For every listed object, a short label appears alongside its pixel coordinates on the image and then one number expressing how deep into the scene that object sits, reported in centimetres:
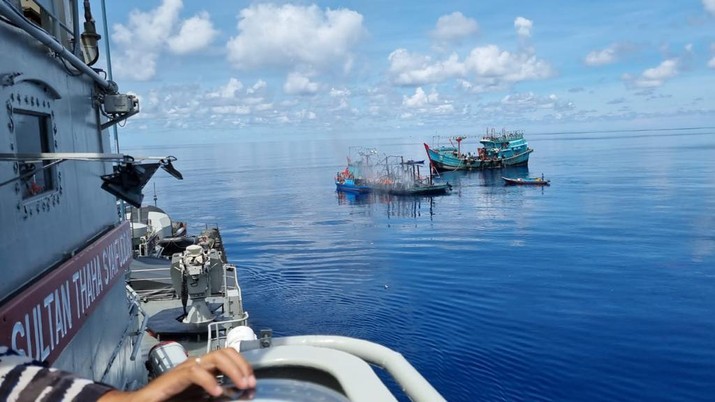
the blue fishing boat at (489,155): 10889
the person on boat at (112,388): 173
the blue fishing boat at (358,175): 8044
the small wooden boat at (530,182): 7900
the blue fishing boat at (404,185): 7556
